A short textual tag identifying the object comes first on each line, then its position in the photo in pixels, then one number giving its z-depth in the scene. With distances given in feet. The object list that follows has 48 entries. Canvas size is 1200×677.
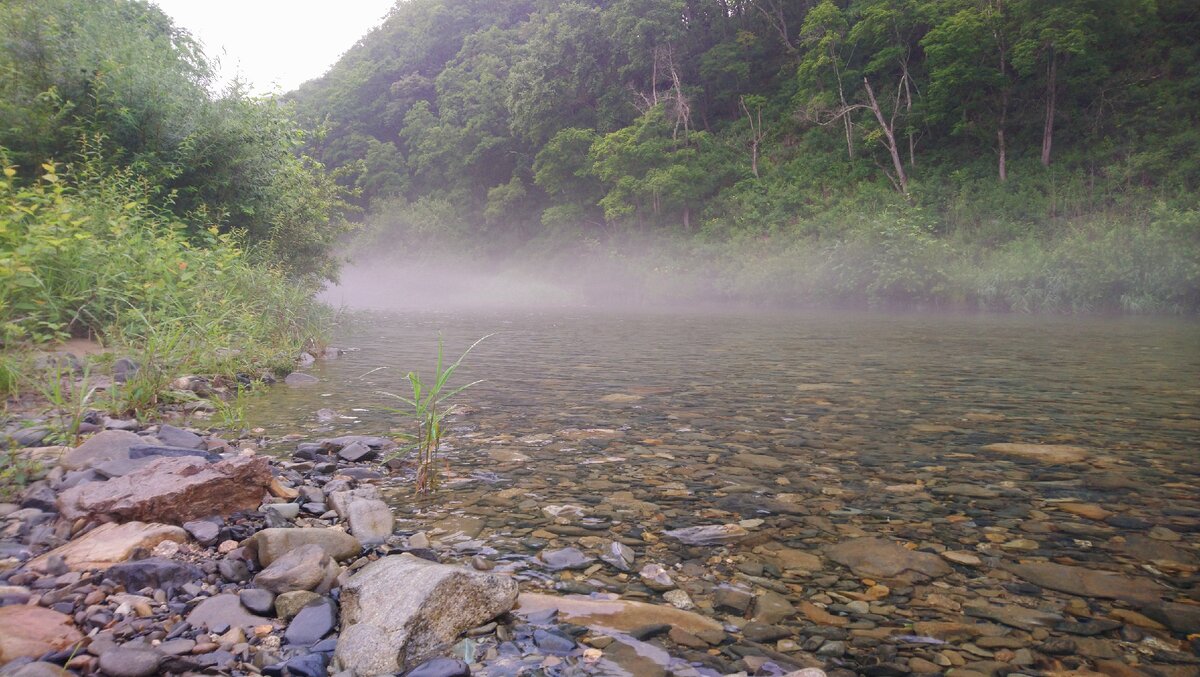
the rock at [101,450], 10.95
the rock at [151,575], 7.36
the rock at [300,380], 23.85
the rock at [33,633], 5.89
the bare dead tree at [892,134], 80.07
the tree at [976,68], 74.43
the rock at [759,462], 12.94
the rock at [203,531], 8.80
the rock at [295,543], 8.33
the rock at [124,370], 17.12
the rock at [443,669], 6.08
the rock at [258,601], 7.20
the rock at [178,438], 13.03
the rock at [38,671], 5.41
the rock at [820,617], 7.22
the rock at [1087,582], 7.51
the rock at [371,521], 9.42
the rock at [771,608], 7.37
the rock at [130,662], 5.82
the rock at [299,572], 7.63
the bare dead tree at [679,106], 103.40
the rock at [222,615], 6.86
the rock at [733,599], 7.60
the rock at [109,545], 7.71
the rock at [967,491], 10.97
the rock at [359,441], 14.33
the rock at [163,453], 11.45
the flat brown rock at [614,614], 7.19
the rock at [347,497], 10.21
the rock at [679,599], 7.67
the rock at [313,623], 6.77
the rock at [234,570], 7.95
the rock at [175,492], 8.99
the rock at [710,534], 9.47
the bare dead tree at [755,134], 100.01
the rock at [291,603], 7.27
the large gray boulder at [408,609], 6.36
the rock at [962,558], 8.47
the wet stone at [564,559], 8.73
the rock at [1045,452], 12.84
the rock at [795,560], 8.57
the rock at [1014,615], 6.96
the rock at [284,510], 9.91
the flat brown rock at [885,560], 8.28
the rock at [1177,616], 6.77
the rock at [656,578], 8.13
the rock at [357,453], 13.65
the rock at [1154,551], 8.38
